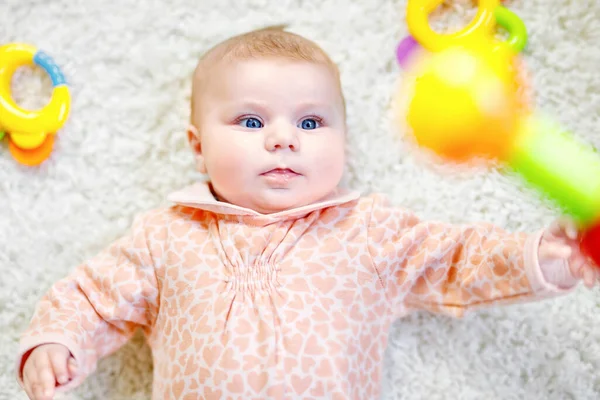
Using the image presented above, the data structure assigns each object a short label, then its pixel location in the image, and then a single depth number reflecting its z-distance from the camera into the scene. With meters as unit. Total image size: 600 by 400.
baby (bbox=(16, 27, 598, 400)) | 0.94
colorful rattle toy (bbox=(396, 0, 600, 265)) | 0.82
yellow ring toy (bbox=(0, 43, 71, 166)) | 1.18
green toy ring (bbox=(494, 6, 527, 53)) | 1.19
